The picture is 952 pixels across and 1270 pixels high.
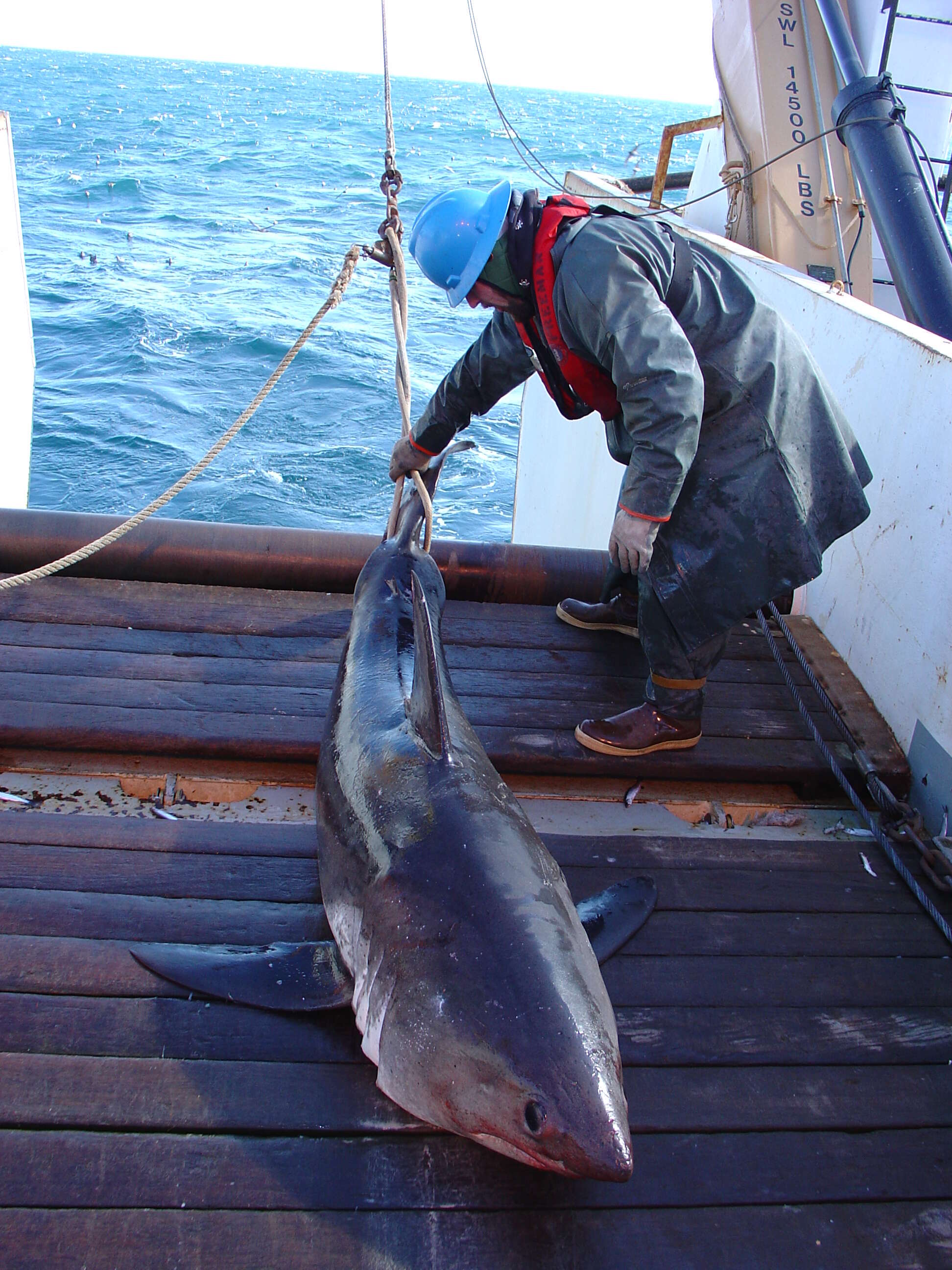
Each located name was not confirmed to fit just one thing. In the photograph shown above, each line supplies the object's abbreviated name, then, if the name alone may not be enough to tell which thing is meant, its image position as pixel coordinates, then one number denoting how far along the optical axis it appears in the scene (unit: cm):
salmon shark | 184
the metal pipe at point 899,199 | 522
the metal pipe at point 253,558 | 443
